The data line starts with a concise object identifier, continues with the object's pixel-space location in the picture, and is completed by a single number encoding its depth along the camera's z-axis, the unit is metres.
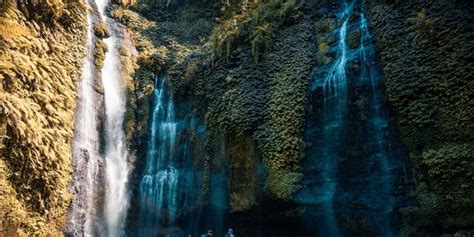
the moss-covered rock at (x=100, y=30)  17.28
